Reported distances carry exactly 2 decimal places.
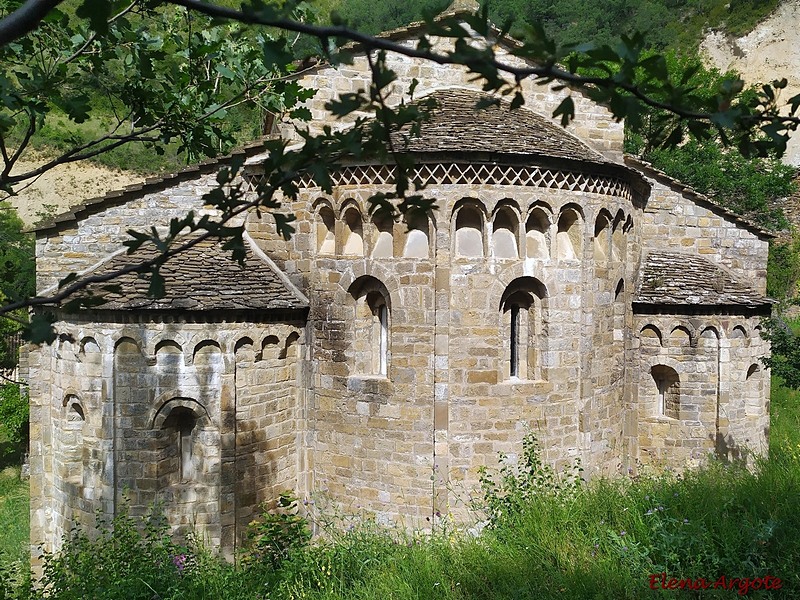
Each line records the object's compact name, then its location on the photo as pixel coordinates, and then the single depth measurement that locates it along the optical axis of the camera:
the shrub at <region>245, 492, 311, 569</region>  7.20
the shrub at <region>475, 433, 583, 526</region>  6.84
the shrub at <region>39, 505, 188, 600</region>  5.68
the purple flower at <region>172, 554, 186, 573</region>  6.46
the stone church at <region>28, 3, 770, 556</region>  7.91
